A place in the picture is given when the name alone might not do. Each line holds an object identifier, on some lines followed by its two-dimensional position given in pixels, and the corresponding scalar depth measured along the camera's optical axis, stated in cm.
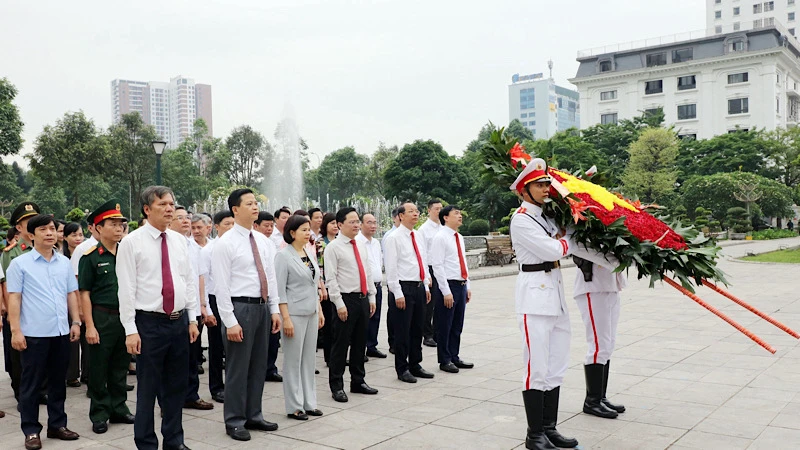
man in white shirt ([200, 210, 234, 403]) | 576
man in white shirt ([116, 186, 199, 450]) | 404
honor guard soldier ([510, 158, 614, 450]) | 422
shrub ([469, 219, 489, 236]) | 2794
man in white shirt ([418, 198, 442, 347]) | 723
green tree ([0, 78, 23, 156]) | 2205
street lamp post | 1480
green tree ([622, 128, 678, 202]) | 3969
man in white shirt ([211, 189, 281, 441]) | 463
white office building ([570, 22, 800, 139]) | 5288
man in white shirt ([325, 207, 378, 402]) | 560
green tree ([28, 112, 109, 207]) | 2695
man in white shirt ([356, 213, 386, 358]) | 749
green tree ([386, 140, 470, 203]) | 3638
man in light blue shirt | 453
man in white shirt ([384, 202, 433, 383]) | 621
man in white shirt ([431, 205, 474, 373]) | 655
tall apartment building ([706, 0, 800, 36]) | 7275
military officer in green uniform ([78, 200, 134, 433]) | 490
